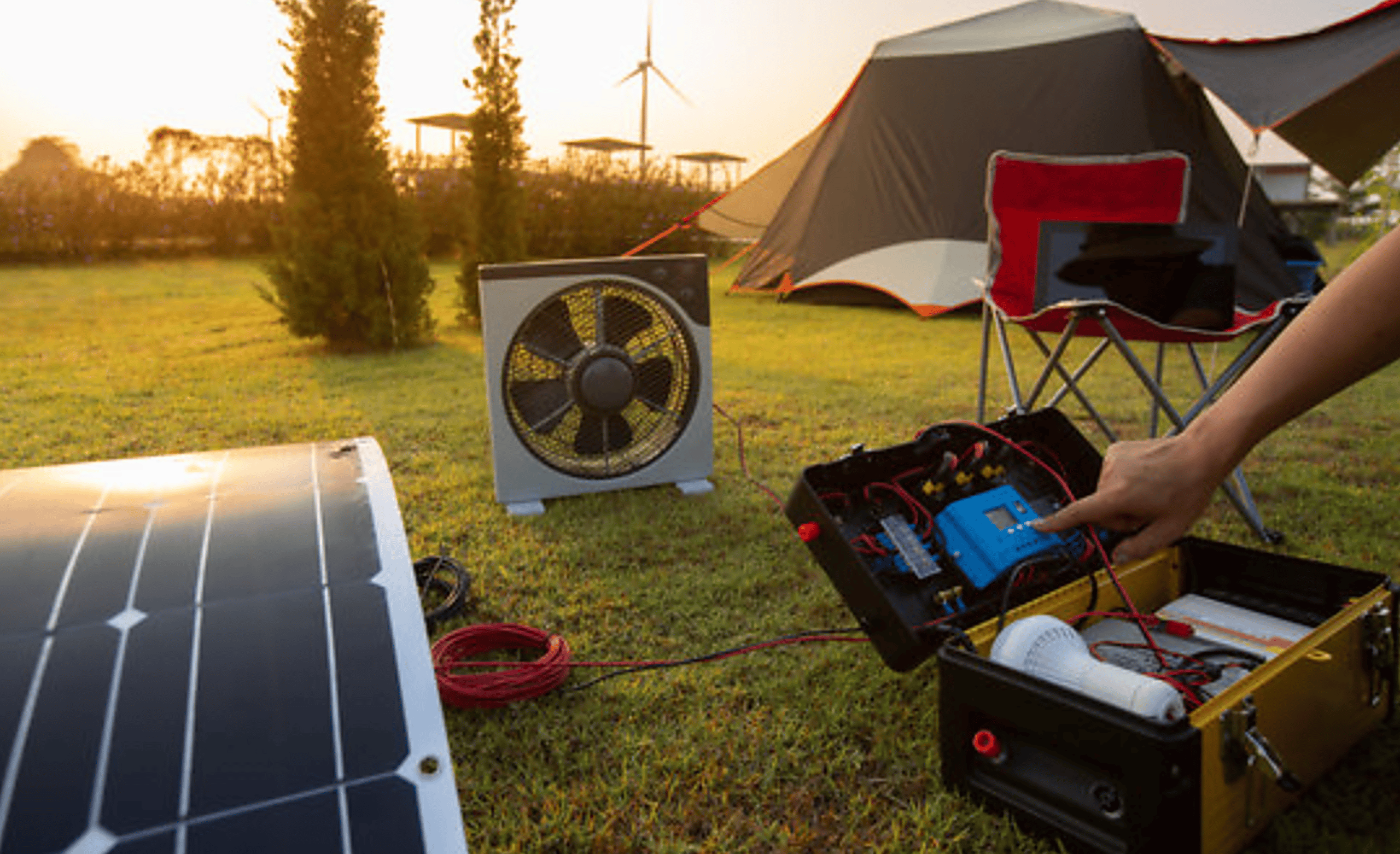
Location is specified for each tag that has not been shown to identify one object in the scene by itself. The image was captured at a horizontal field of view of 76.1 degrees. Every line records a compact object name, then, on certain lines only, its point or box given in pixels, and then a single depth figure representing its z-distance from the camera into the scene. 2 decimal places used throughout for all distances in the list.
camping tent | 6.38
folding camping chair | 2.53
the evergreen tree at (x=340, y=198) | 5.82
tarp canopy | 4.51
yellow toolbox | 1.22
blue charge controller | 1.84
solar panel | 0.86
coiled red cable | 1.73
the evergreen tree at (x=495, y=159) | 6.65
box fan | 2.72
